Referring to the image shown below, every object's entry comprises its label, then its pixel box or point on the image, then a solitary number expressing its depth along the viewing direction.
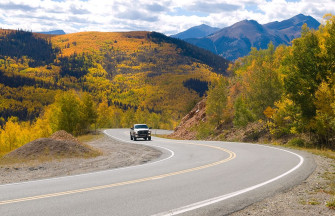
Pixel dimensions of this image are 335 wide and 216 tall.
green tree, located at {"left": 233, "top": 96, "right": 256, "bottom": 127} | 39.88
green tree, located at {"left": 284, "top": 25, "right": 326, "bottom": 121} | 28.16
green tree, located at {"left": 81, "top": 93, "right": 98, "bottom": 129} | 66.50
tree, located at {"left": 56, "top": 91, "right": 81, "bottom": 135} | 62.44
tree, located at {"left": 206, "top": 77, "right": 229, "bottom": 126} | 47.66
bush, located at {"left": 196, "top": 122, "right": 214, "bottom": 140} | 46.97
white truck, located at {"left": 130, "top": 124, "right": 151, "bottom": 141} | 38.78
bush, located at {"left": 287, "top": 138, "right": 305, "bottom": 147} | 28.18
